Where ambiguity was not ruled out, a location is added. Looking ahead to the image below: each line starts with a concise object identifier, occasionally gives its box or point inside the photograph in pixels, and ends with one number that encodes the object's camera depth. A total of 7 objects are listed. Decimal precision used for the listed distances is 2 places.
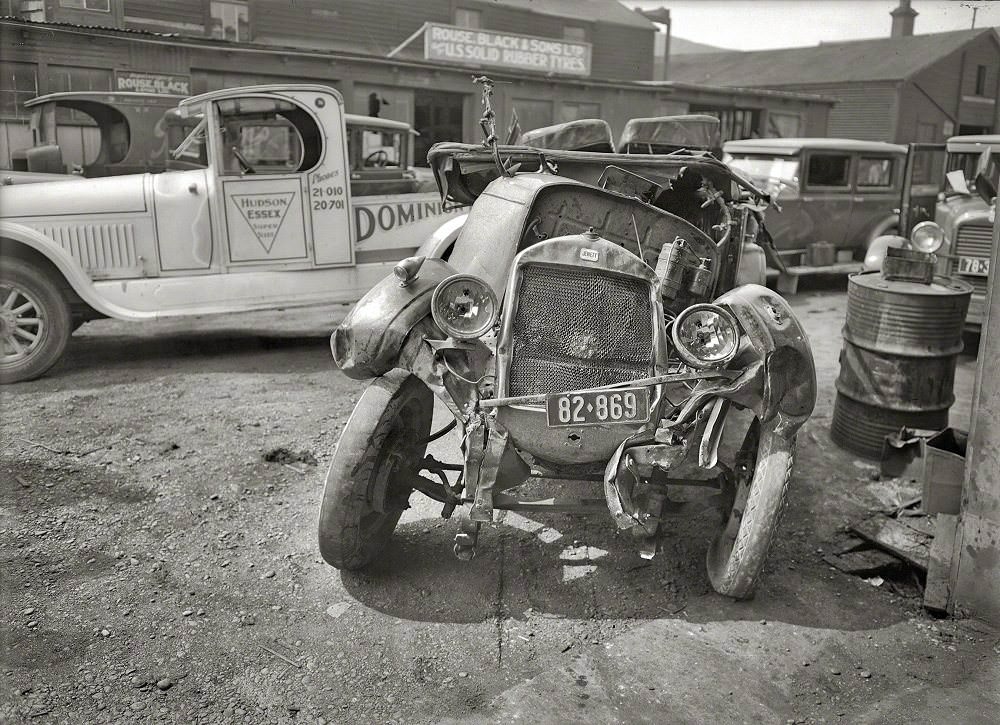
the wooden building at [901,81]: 25.14
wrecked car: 3.12
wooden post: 3.12
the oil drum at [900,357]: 4.83
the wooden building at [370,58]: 10.44
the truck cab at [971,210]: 7.66
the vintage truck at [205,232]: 6.13
